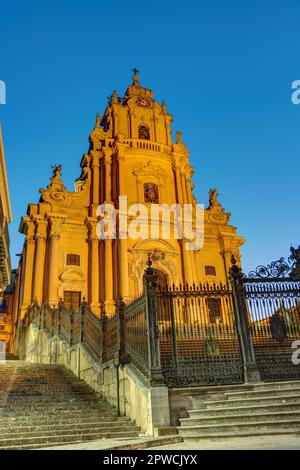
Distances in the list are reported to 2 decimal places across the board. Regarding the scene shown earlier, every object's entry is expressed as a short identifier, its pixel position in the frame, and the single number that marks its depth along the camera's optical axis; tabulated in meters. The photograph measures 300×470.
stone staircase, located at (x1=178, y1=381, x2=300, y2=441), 7.11
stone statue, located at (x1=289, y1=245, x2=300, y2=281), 11.41
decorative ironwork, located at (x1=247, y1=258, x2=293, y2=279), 11.31
